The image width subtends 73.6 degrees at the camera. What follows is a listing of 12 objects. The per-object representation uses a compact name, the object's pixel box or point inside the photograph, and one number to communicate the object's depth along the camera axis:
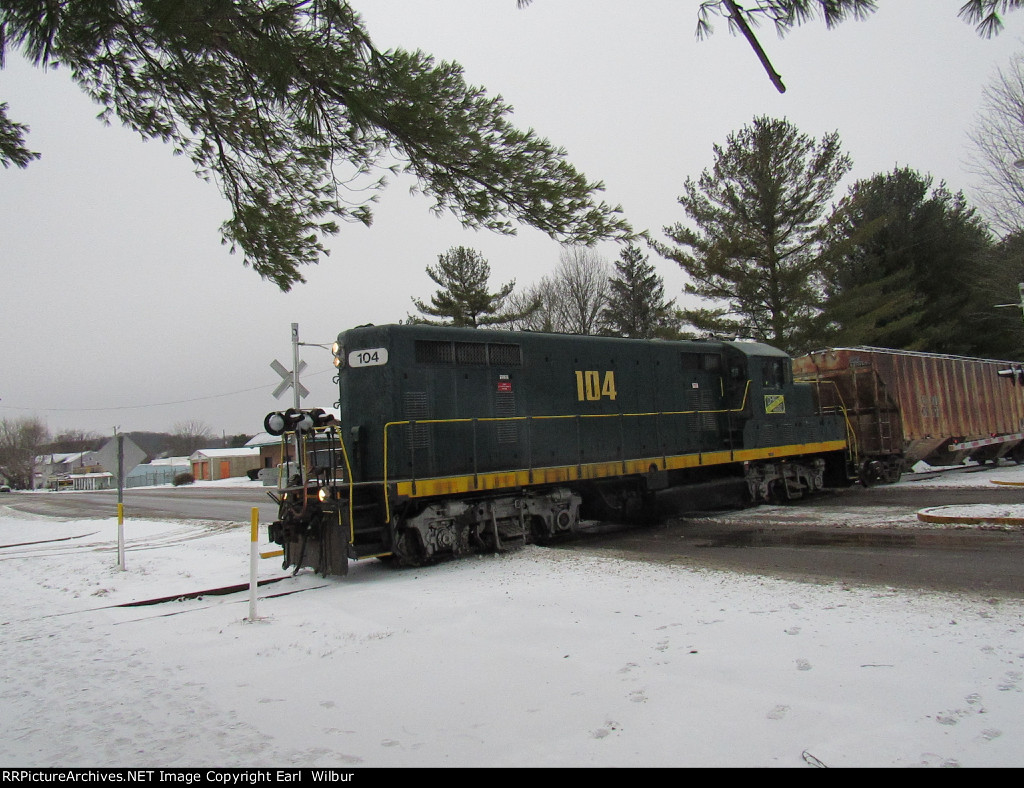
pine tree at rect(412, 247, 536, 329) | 35.88
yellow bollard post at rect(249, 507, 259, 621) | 6.97
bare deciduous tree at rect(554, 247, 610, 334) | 40.34
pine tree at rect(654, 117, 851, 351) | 26.14
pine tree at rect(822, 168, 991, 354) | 29.56
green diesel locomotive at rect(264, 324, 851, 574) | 9.10
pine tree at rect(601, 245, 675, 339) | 37.09
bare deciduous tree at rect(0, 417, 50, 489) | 81.46
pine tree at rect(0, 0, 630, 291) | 4.38
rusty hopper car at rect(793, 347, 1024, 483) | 17.88
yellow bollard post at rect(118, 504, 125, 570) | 10.88
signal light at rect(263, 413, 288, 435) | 8.96
